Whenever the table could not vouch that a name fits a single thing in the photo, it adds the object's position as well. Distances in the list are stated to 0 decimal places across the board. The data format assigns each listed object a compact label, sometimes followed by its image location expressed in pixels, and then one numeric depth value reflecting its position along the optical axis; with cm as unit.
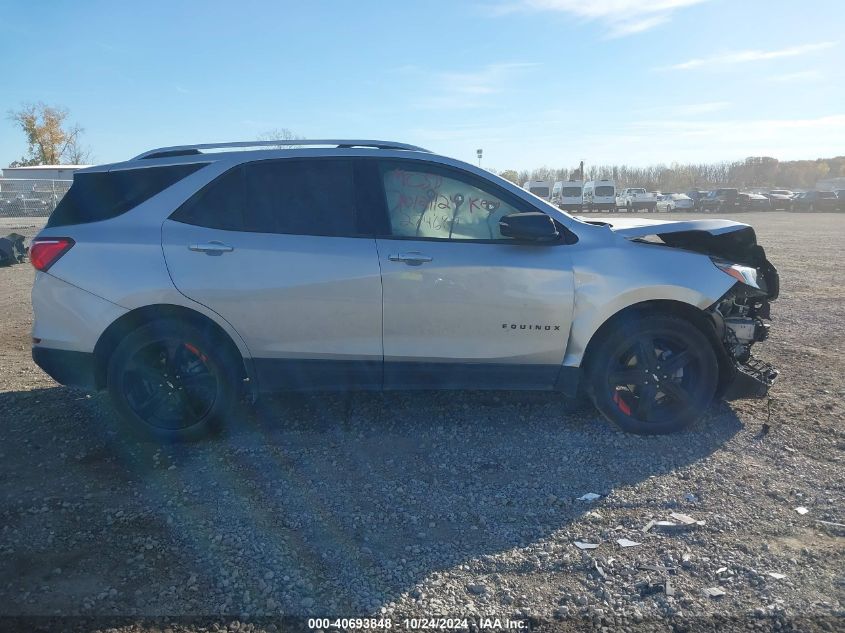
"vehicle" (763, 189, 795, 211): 5469
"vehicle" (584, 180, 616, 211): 4981
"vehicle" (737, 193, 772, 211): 5291
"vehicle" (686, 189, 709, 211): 5431
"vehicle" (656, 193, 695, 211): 5425
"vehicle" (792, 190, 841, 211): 5103
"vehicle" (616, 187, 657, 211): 5303
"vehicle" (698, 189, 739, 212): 5203
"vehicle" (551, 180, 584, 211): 4900
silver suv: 468
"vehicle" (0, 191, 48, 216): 2756
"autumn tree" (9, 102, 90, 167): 6600
